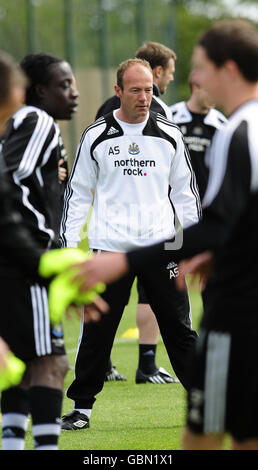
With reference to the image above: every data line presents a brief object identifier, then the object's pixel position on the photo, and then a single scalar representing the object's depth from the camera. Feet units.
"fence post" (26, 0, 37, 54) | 178.70
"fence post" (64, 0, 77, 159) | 187.01
